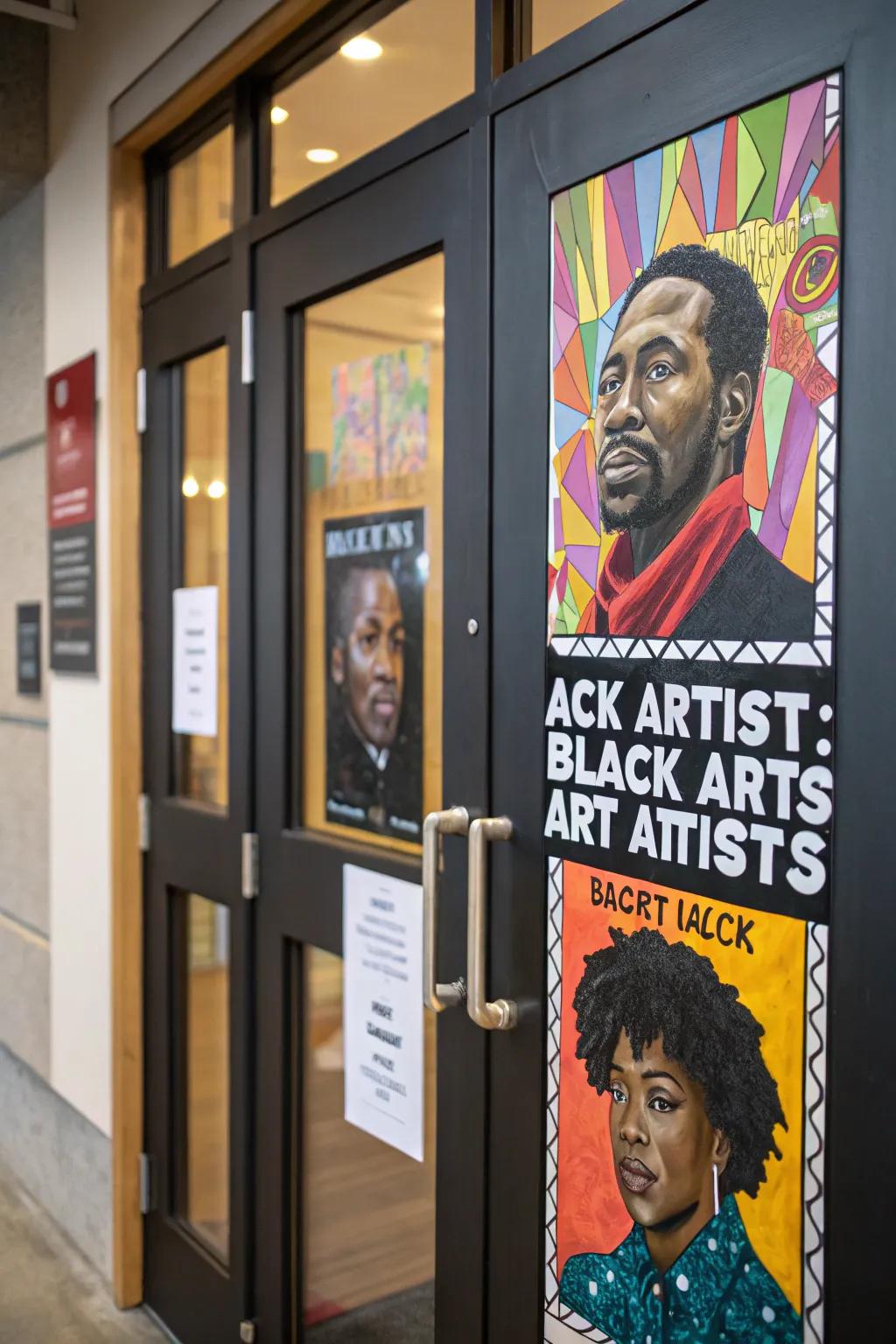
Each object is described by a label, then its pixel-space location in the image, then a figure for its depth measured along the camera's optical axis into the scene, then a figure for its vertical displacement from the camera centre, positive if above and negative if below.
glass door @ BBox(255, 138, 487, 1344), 1.74 -0.14
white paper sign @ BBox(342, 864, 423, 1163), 1.87 -0.63
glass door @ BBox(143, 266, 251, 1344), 2.35 -0.39
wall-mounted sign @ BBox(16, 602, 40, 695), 3.22 -0.05
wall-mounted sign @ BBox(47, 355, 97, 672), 2.81 +0.30
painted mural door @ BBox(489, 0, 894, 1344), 1.20 -0.05
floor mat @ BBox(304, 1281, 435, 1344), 1.85 -1.17
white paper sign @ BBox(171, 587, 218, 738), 2.48 -0.07
